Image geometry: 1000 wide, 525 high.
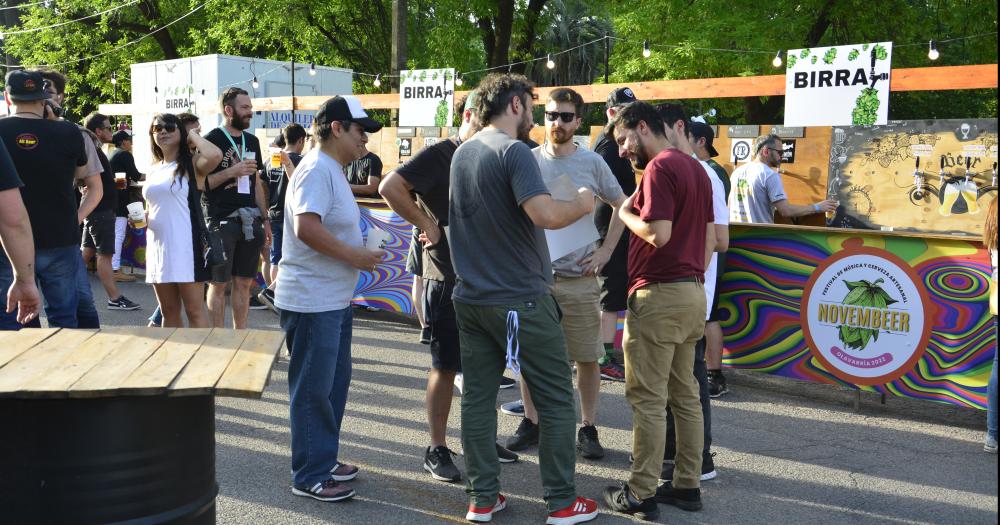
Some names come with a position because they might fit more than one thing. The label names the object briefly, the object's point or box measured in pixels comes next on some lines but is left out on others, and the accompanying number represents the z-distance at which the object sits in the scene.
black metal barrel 2.57
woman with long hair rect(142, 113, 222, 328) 5.62
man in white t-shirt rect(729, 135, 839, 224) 7.95
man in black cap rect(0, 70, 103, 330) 4.89
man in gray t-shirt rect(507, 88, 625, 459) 5.00
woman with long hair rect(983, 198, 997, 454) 4.94
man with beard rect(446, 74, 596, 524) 3.88
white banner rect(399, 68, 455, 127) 12.40
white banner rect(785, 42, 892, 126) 8.99
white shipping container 17.39
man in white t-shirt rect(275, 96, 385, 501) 4.14
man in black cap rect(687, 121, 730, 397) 6.48
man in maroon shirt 4.09
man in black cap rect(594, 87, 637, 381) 5.57
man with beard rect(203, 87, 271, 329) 6.46
